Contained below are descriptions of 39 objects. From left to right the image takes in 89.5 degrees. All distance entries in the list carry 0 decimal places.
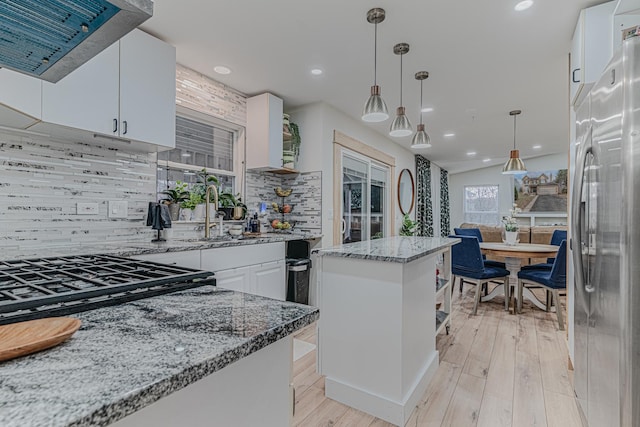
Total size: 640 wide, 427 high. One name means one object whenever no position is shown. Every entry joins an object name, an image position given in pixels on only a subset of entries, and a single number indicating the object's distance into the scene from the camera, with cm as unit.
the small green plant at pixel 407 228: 620
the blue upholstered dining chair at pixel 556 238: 409
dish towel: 254
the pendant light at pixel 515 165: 441
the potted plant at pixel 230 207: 321
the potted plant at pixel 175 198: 278
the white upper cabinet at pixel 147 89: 228
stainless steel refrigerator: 109
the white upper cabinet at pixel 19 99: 173
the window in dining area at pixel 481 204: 909
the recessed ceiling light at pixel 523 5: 210
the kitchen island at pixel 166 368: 41
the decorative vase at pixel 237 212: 323
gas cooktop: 71
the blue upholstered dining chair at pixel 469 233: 459
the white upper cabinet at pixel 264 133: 348
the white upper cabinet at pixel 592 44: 198
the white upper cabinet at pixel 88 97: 192
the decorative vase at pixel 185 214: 293
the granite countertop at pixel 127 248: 183
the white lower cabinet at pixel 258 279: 253
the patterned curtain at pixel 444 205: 891
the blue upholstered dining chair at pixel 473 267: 361
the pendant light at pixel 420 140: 296
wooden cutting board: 51
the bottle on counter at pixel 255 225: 351
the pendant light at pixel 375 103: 219
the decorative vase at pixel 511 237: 421
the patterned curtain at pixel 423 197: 723
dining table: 363
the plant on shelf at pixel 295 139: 389
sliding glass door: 460
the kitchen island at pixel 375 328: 180
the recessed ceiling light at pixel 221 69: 299
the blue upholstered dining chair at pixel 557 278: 313
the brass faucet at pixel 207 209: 292
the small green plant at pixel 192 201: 291
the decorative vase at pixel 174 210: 277
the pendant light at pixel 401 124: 255
